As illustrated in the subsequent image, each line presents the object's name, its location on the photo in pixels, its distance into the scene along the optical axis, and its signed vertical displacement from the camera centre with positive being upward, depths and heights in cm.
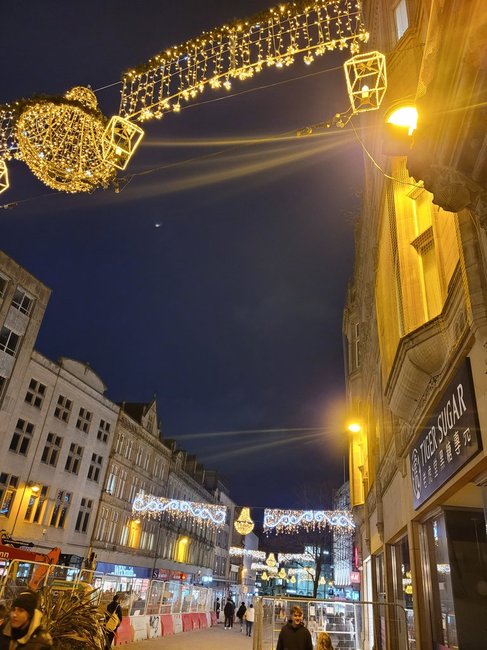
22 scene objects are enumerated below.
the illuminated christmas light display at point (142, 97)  709 +689
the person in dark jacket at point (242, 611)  3153 -134
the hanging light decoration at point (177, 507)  4053 +570
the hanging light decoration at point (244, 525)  2691 +318
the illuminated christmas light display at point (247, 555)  7082 +531
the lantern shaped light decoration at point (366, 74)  600 +589
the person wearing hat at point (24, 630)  470 -54
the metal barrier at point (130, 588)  1515 -43
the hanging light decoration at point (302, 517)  3191 +459
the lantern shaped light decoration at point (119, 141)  727 +596
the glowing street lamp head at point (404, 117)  482 +435
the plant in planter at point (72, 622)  754 -71
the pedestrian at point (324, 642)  796 -69
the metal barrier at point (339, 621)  1090 -53
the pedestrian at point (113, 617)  1193 -91
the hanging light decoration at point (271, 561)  4885 +268
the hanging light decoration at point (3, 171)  822 +599
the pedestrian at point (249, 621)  2575 -155
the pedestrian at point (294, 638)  805 -67
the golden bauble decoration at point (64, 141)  726 +588
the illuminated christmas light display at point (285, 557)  7009 +461
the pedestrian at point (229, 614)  2977 -147
